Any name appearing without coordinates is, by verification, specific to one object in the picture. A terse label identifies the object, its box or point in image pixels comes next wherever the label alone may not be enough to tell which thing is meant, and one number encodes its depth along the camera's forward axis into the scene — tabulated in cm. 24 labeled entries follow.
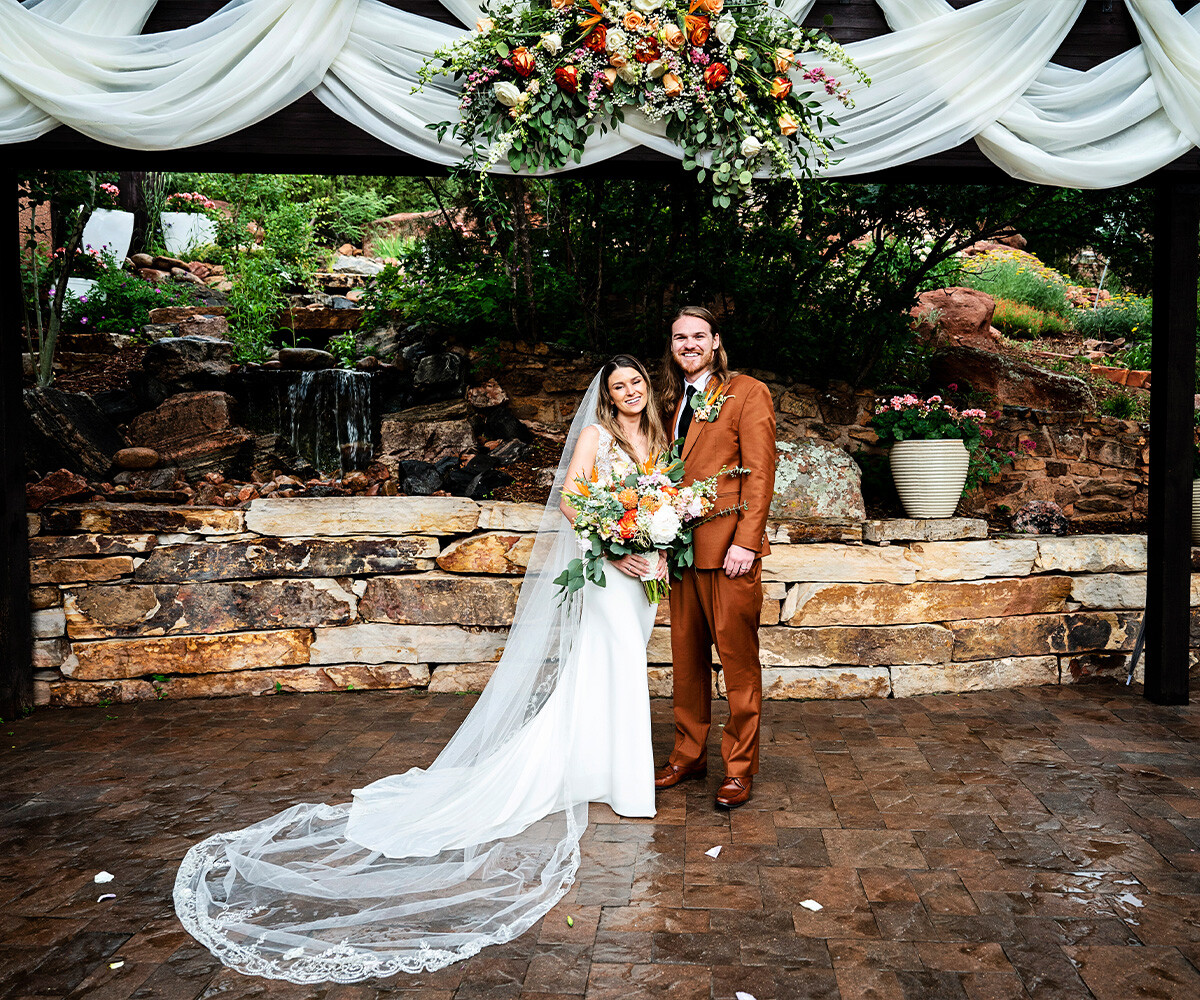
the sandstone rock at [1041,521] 586
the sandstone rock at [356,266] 1084
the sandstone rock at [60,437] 591
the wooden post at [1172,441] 488
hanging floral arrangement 381
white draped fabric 391
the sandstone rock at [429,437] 668
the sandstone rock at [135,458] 615
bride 279
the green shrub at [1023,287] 971
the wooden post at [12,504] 480
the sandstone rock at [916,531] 539
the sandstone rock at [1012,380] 694
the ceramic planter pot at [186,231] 1141
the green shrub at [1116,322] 926
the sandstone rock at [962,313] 826
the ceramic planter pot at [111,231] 1014
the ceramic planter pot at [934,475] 552
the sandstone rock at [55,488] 530
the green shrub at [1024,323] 916
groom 378
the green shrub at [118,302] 845
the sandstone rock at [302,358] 739
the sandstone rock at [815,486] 570
